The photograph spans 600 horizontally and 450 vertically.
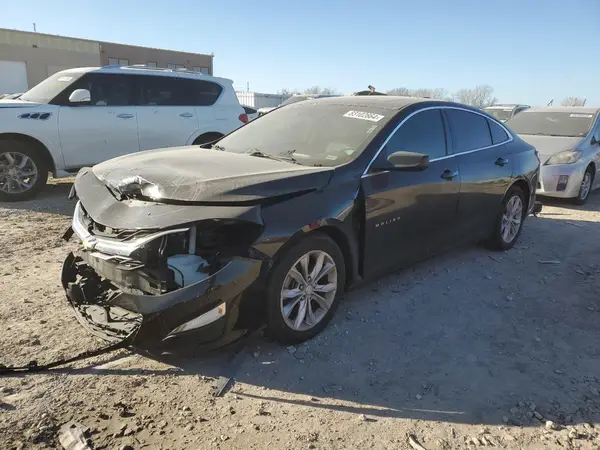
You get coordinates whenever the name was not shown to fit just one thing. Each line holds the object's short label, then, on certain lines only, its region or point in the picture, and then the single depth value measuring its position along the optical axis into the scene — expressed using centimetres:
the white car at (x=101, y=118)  718
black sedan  283
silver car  838
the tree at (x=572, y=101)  2470
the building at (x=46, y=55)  3612
